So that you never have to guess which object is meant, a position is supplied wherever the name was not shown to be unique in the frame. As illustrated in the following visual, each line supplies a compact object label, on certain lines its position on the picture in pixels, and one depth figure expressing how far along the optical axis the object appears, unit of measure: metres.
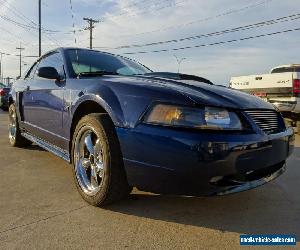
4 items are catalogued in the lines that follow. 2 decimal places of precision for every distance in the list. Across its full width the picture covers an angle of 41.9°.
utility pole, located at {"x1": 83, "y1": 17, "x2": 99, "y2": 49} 41.66
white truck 8.62
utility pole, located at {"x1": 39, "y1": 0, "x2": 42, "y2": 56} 33.53
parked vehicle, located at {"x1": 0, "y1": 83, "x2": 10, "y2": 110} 14.78
